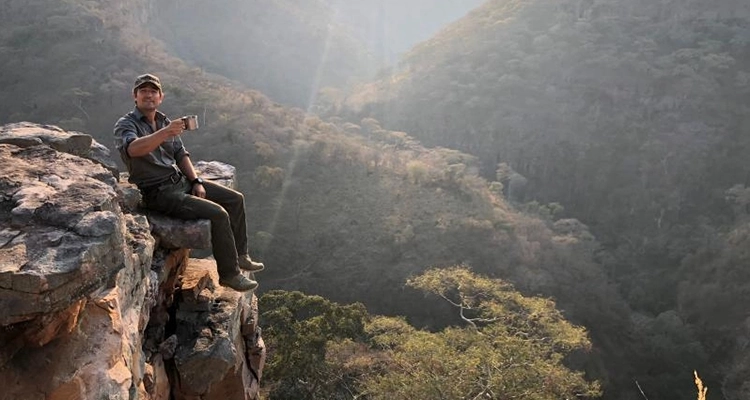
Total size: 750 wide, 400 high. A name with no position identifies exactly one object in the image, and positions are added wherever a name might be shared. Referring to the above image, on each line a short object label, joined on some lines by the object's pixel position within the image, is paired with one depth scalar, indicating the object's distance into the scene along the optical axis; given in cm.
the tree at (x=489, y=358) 962
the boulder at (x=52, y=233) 268
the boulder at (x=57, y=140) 384
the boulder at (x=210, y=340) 443
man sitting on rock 398
